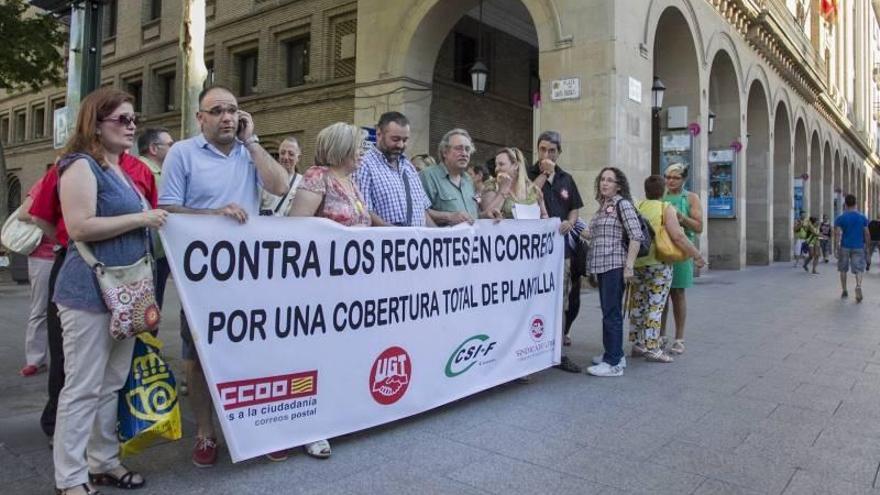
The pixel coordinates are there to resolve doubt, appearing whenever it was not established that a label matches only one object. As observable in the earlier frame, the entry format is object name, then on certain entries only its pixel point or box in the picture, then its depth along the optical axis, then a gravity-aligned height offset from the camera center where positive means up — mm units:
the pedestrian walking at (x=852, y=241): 11930 +473
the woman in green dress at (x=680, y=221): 6422 +419
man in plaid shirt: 4227 +566
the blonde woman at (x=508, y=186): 5287 +640
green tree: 17047 +5688
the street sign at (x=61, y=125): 6464 +1337
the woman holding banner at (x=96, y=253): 2768 -10
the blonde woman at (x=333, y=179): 3680 +464
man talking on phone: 3330 +443
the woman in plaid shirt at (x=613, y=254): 5402 +66
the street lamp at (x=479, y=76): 14414 +4206
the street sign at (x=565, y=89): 12422 +3421
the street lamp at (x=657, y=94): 13607 +3665
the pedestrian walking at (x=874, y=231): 17141 +961
